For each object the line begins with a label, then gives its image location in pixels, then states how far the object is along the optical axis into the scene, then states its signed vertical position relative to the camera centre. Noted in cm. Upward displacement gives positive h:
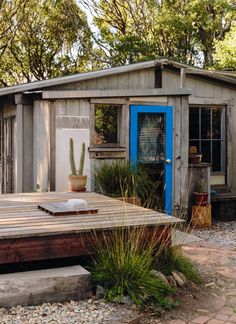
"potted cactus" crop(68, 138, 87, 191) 657 -43
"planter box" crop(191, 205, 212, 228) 785 -114
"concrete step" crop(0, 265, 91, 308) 333 -102
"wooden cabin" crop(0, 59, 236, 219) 722 +50
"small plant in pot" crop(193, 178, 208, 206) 796 -77
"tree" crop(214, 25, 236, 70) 1295 +290
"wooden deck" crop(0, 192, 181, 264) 359 -64
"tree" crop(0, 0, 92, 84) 1856 +465
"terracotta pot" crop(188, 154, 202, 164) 845 -14
